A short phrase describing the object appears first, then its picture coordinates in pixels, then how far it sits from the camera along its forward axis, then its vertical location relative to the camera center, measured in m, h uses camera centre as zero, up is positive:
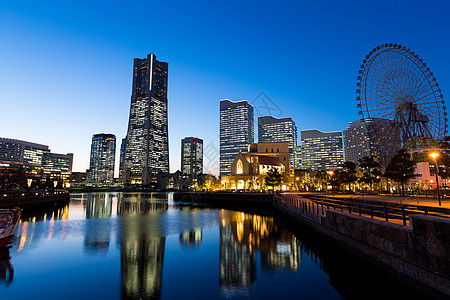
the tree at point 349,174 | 74.37 +1.76
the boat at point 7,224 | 23.92 -4.49
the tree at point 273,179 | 97.56 +0.44
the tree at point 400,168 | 56.97 +2.73
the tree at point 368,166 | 69.84 +3.93
